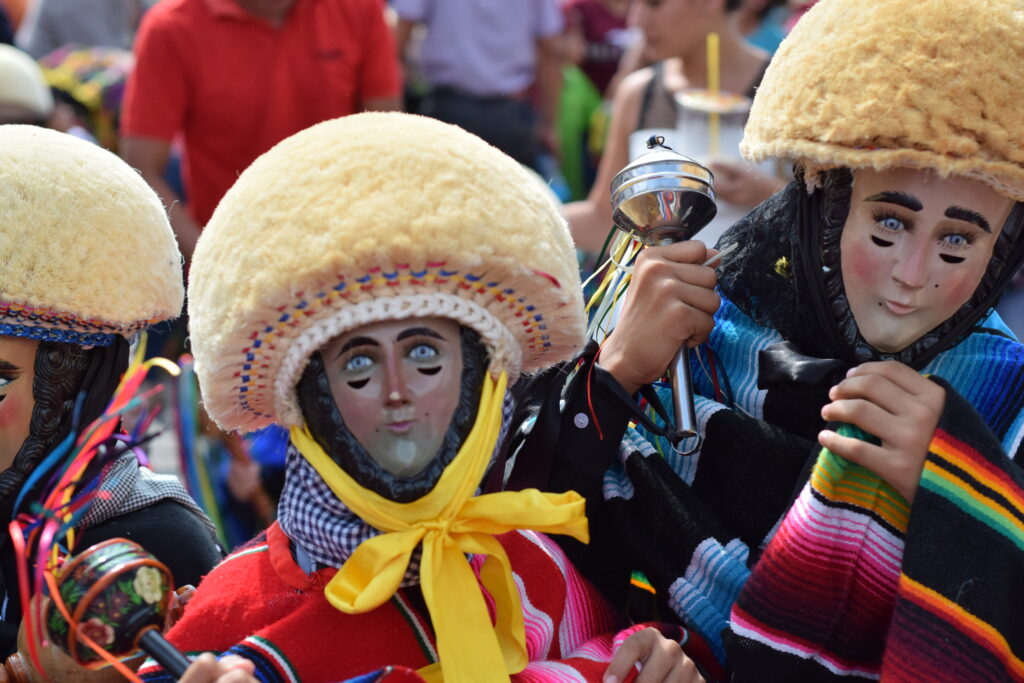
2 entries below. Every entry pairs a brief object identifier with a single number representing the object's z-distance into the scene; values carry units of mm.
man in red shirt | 4785
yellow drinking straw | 4602
